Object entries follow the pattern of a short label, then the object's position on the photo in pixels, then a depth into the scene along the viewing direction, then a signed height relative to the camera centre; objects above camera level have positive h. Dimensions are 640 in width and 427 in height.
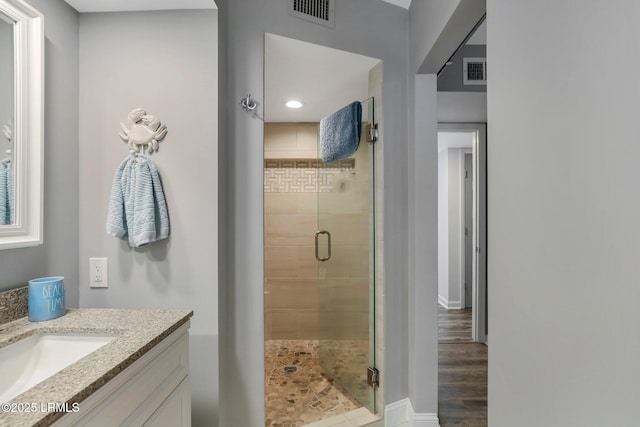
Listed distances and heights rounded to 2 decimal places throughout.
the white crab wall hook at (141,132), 1.35 +0.37
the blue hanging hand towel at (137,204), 1.28 +0.04
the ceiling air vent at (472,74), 2.65 +1.23
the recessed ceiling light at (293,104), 2.50 +0.93
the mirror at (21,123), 1.05 +0.33
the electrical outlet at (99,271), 1.38 -0.26
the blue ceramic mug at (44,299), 1.05 -0.30
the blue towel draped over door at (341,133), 2.04 +0.58
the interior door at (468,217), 3.92 -0.05
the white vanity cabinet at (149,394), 0.71 -0.51
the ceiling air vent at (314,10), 1.65 +1.14
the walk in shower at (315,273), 2.04 -0.52
